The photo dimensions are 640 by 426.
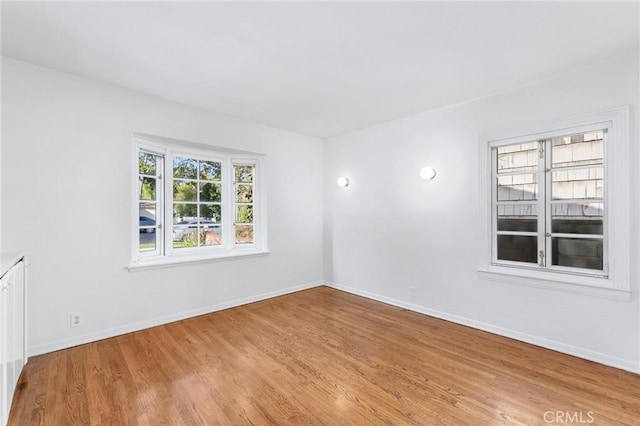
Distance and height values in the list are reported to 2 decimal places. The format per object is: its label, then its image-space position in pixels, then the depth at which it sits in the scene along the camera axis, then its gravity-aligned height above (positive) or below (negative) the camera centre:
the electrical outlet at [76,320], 2.74 -1.00
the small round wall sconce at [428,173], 3.57 +0.50
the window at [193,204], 3.39 +0.12
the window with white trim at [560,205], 2.44 +0.08
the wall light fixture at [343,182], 4.63 +0.50
